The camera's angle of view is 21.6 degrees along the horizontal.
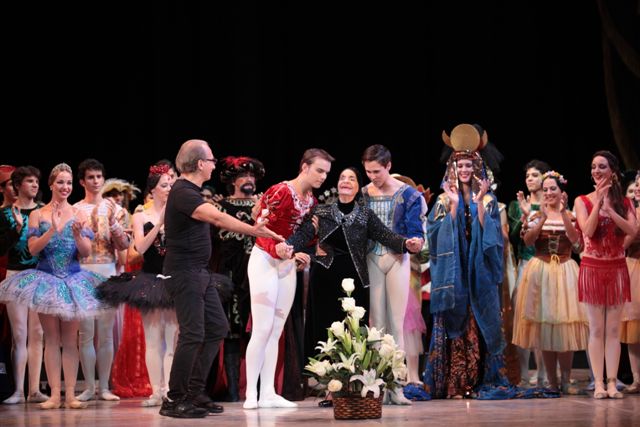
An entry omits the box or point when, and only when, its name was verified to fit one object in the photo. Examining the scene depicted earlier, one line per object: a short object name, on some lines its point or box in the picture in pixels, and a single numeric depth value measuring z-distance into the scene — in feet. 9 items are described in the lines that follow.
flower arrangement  29.68
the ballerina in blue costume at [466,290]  36.29
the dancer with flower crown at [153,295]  33.67
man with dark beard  36.76
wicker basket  29.54
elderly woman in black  33.58
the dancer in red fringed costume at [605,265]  35.22
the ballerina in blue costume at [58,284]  33.73
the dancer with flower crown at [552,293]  36.74
